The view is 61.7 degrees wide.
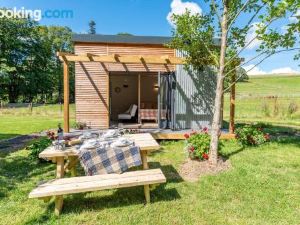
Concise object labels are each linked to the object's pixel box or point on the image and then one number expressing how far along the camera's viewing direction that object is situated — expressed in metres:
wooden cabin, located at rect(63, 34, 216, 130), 9.59
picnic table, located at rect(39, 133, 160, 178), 4.08
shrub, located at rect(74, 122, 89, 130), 9.77
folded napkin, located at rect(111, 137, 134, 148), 4.27
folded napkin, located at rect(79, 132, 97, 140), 4.87
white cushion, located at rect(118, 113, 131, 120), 11.59
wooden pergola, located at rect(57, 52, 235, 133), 8.05
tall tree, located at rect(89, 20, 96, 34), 52.26
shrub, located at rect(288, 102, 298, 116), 15.59
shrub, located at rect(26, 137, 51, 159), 6.25
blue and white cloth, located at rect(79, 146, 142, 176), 4.02
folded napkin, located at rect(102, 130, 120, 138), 4.87
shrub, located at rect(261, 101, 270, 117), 16.03
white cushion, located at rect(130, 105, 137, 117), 11.73
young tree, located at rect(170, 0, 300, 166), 5.42
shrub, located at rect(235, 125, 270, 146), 7.63
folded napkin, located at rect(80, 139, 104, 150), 4.14
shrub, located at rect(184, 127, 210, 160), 5.92
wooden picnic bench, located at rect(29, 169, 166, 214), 3.37
